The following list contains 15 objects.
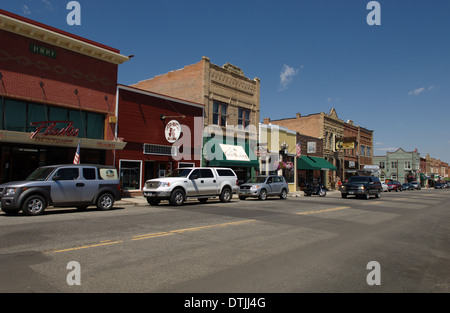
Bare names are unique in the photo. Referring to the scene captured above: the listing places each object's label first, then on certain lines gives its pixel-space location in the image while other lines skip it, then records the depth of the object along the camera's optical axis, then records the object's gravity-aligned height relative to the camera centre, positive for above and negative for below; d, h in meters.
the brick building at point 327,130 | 44.09 +6.45
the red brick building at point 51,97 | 15.94 +4.18
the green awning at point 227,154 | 25.76 +1.75
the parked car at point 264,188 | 21.47 -0.86
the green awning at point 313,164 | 37.28 +1.47
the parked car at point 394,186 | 46.54 -1.36
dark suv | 25.39 -0.84
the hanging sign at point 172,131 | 23.06 +3.12
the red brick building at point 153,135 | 21.00 +2.79
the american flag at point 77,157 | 16.48 +0.84
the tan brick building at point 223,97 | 26.89 +6.97
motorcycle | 28.92 -1.30
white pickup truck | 15.77 -0.58
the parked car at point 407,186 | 55.16 -1.62
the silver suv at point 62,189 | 11.09 -0.61
